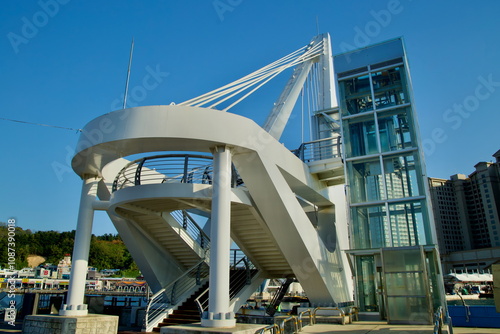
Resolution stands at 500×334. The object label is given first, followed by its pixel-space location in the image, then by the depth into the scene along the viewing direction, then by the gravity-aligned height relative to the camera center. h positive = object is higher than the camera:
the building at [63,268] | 70.69 +4.36
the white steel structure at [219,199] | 10.95 +3.14
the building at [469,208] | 86.06 +18.37
